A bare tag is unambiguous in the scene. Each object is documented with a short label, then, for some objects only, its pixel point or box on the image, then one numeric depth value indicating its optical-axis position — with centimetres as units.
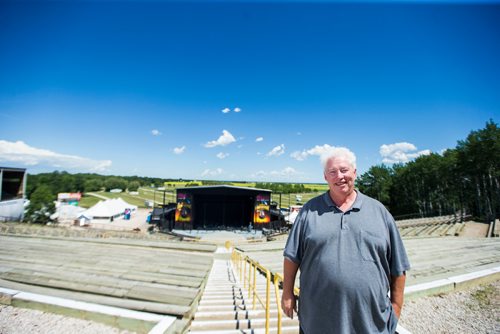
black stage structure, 2694
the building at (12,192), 2429
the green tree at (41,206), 2893
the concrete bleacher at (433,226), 1661
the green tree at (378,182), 4100
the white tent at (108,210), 3115
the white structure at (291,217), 3066
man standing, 139
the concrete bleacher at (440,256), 542
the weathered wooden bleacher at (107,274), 319
